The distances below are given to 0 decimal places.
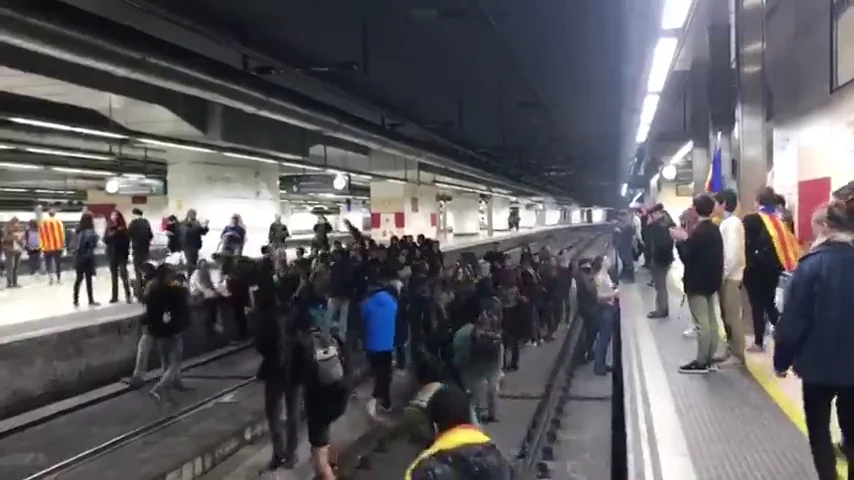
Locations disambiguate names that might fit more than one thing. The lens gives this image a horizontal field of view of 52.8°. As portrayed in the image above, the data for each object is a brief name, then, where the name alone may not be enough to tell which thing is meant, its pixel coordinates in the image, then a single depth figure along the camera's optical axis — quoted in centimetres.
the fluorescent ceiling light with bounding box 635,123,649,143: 2095
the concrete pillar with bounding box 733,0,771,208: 968
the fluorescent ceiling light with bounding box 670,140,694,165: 2190
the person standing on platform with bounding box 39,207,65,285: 2095
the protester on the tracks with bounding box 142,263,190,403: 1049
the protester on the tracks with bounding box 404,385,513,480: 332
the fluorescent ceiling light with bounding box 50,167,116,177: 2347
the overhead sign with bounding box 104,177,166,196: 2253
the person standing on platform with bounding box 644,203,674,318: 1254
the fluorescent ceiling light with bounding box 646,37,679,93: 1068
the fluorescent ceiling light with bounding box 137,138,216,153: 1453
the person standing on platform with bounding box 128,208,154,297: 1619
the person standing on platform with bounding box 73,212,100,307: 1556
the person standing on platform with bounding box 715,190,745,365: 777
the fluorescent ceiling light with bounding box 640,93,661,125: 1572
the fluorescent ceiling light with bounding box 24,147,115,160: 1862
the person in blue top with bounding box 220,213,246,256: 1762
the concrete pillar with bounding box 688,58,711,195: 1608
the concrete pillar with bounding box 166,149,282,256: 2064
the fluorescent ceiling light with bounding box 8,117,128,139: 1129
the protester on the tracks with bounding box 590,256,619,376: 1270
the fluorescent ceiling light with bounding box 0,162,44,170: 2001
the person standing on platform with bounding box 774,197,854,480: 402
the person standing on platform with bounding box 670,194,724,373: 734
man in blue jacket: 978
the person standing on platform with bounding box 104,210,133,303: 1591
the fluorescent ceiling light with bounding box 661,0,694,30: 880
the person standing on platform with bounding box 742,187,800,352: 772
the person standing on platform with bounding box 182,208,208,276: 1733
